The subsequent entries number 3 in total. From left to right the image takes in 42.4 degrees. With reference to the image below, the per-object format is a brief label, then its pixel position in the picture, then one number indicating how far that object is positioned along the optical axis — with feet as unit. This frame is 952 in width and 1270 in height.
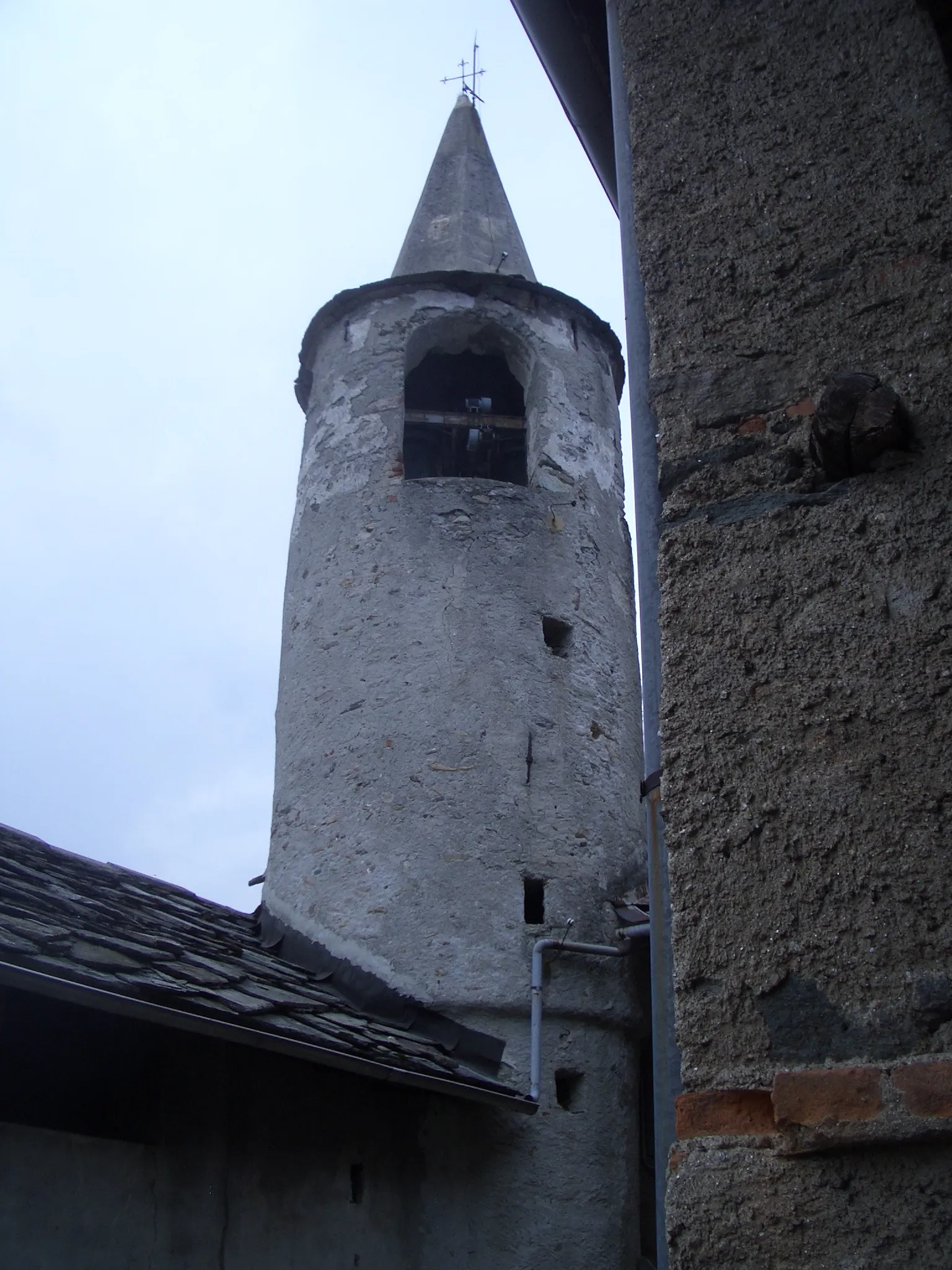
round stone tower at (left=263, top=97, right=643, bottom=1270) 22.21
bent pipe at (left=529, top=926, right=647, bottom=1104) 21.36
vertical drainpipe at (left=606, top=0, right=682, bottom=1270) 7.44
